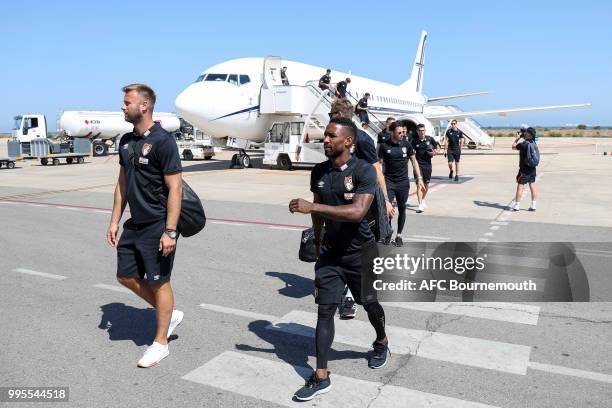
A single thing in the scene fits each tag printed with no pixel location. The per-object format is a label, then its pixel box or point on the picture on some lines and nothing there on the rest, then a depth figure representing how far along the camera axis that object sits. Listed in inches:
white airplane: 781.3
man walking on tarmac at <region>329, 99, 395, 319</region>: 200.2
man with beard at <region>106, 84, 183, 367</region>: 151.3
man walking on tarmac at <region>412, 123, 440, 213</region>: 423.4
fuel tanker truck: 1298.0
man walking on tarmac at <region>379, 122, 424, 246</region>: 315.0
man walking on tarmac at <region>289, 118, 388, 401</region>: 136.3
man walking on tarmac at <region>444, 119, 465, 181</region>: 657.0
